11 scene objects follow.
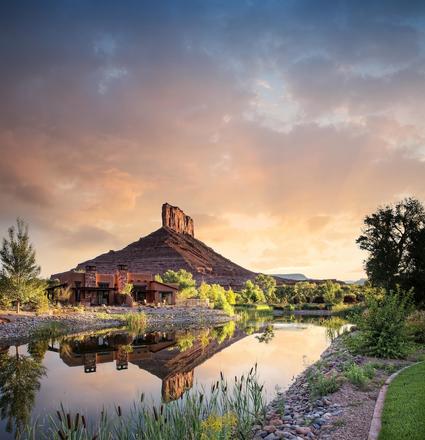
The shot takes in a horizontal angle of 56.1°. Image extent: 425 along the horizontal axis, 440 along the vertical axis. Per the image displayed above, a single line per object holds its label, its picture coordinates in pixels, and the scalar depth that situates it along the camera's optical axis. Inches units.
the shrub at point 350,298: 2710.1
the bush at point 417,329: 625.8
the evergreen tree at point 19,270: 1194.0
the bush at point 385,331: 542.6
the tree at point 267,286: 3036.4
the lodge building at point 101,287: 1812.3
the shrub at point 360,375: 392.5
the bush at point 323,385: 390.0
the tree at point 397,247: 975.6
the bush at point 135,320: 1328.0
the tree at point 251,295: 2781.7
